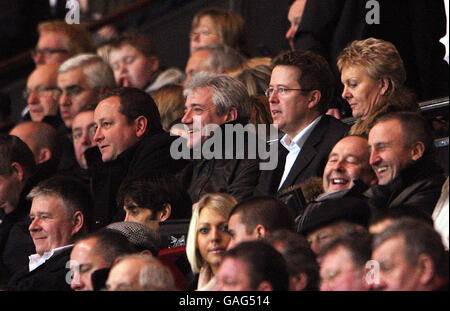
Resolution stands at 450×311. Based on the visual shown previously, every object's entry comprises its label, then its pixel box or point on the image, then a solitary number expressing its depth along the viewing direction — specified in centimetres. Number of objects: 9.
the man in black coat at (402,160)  1074
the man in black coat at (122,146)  1376
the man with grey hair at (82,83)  1761
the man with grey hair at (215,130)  1297
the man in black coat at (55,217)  1307
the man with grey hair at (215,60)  1606
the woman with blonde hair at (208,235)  1107
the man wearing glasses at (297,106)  1275
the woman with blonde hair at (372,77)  1250
